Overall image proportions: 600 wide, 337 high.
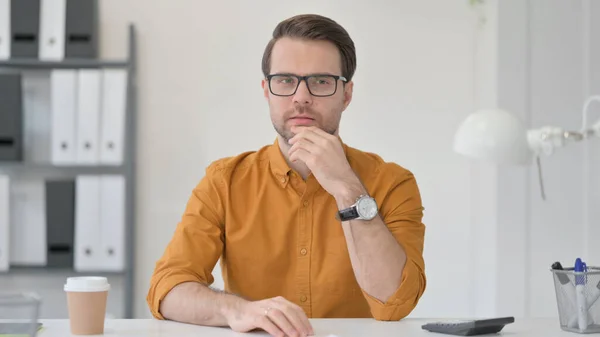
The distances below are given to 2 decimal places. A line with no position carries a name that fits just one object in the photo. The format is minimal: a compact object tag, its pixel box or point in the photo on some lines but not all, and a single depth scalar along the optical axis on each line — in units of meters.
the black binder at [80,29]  3.28
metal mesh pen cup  1.65
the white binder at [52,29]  3.26
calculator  1.59
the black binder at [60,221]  3.22
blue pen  1.65
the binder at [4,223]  3.23
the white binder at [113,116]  3.22
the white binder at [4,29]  3.28
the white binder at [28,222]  3.30
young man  1.93
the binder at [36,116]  3.37
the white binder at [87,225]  3.23
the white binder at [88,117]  3.22
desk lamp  1.40
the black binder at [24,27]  3.27
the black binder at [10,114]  3.20
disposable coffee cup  1.55
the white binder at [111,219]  3.25
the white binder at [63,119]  3.23
